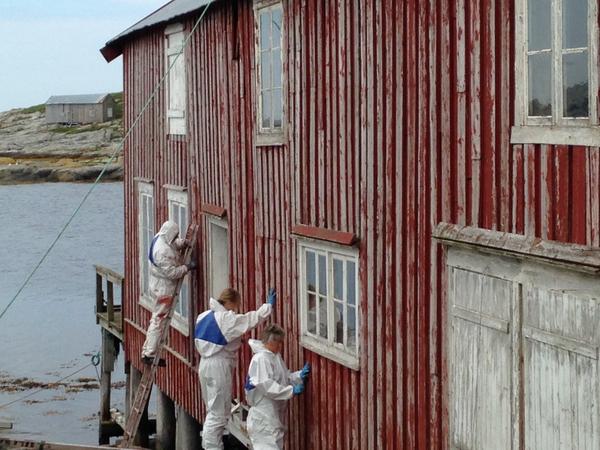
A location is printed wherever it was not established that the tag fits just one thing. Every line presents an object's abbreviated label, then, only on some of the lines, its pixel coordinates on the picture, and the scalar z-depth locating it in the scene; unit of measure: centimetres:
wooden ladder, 1603
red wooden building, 805
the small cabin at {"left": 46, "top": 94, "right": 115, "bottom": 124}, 12075
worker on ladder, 1575
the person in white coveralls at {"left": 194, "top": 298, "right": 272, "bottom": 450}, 1289
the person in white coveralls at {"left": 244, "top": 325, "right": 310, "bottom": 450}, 1180
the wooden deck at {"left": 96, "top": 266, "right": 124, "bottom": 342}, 2169
